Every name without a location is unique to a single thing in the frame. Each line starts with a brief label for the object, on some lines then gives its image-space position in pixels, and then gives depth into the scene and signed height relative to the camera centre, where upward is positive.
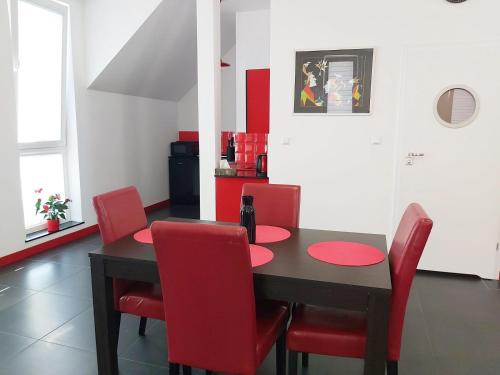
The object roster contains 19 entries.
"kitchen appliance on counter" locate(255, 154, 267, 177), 3.69 -0.25
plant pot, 4.10 -0.94
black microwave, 6.07 -0.14
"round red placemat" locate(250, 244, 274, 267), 1.66 -0.53
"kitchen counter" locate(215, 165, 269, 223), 3.65 -0.51
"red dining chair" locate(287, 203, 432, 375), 1.55 -0.82
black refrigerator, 6.02 -0.65
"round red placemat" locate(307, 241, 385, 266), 1.69 -0.53
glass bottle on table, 1.88 -0.38
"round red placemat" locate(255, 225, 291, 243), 2.01 -0.52
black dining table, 1.47 -0.58
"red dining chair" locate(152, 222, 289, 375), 1.36 -0.60
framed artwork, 3.41 +0.54
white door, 3.16 -0.15
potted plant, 4.09 -0.78
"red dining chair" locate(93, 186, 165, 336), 1.95 -0.53
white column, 3.67 +0.43
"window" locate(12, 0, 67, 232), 3.79 +0.44
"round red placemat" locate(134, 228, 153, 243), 1.99 -0.52
